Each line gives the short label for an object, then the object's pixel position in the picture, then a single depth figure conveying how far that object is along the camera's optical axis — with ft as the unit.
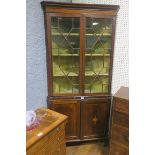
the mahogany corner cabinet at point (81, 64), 8.49
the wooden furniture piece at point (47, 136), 5.33
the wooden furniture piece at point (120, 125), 6.93
